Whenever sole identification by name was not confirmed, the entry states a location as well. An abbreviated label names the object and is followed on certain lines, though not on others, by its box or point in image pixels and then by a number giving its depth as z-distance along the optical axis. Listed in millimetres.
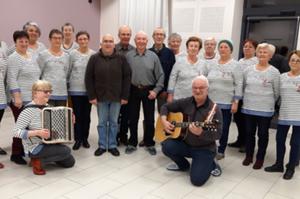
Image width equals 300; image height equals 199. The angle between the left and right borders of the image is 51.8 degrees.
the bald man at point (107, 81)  3254
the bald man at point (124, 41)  3498
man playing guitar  2762
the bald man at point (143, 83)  3404
